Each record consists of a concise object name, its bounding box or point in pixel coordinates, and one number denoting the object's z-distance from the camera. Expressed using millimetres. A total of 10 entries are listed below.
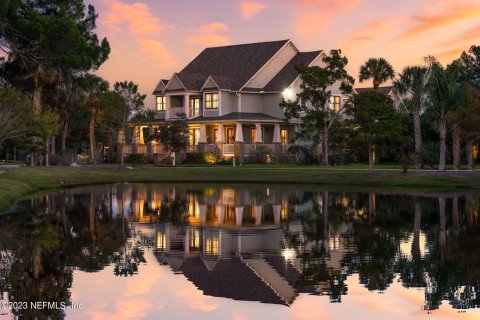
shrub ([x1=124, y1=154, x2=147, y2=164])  80625
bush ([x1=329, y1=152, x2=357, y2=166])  72575
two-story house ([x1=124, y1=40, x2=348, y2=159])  78938
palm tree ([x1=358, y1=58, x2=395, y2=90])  82938
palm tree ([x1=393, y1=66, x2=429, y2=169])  58562
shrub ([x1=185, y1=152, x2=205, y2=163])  76062
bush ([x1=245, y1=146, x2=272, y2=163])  77031
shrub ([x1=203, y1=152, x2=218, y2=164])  75500
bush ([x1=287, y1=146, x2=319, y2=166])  72988
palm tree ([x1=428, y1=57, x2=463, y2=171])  55844
